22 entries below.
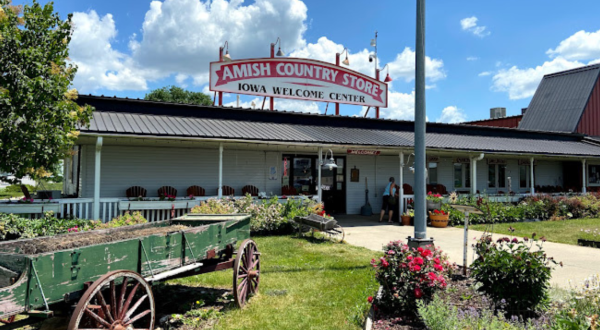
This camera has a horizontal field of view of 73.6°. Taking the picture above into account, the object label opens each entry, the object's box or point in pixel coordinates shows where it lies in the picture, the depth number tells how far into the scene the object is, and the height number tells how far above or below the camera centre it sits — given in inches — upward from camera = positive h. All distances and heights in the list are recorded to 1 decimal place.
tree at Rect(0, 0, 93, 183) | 267.6 +60.2
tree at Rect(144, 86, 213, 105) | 2171.5 +488.5
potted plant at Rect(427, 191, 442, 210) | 586.8 -23.8
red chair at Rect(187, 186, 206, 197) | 546.6 -11.7
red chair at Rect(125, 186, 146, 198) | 519.2 -13.5
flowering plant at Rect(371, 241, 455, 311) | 180.9 -41.9
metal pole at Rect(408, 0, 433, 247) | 222.8 +27.5
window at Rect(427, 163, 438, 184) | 757.3 +24.6
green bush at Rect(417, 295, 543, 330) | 147.7 -51.6
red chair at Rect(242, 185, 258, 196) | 592.1 -9.9
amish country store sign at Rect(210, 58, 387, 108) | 675.4 +187.4
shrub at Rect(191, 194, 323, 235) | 457.1 -32.2
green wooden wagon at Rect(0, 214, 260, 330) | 123.7 -32.8
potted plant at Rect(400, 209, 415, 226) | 584.7 -47.3
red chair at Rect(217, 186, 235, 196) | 572.5 -11.4
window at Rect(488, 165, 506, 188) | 816.9 +22.3
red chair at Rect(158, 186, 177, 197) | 534.3 -11.3
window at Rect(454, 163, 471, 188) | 786.2 +20.8
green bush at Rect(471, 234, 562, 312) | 167.3 -39.0
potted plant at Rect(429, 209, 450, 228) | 570.3 -46.8
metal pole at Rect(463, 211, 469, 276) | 239.2 -46.4
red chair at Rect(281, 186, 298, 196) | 598.9 -10.6
